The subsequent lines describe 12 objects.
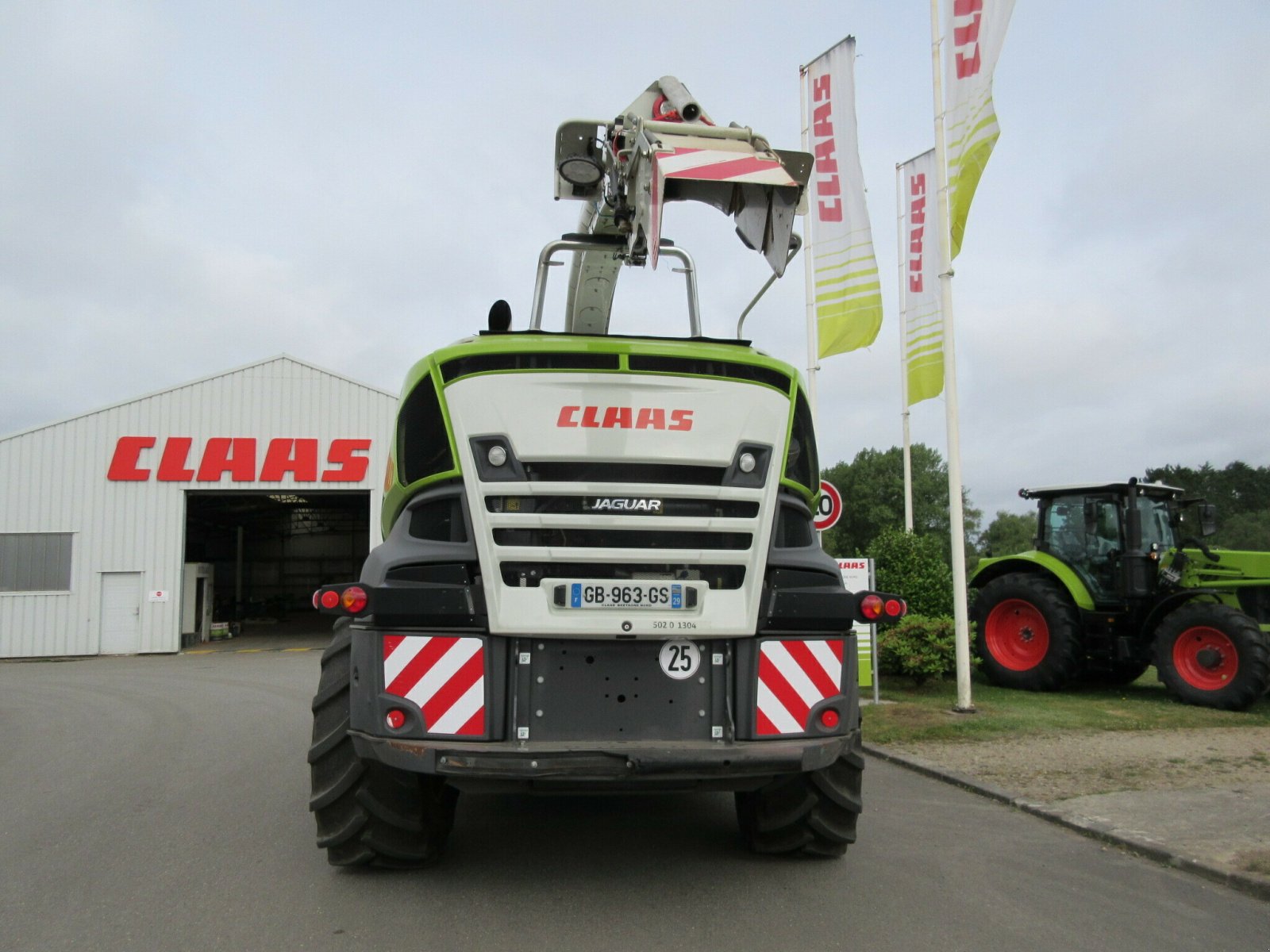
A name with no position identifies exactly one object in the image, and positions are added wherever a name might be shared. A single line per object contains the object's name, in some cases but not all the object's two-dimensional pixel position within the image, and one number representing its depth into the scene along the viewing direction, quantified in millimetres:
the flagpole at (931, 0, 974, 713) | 9258
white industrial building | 23891
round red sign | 9709
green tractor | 9664
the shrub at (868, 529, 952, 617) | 12289
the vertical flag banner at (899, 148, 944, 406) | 12930
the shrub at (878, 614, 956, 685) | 10680
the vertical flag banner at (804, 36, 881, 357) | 11742
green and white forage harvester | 4070
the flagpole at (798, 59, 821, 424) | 12242
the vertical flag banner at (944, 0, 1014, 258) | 9156
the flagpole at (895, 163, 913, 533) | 13797
